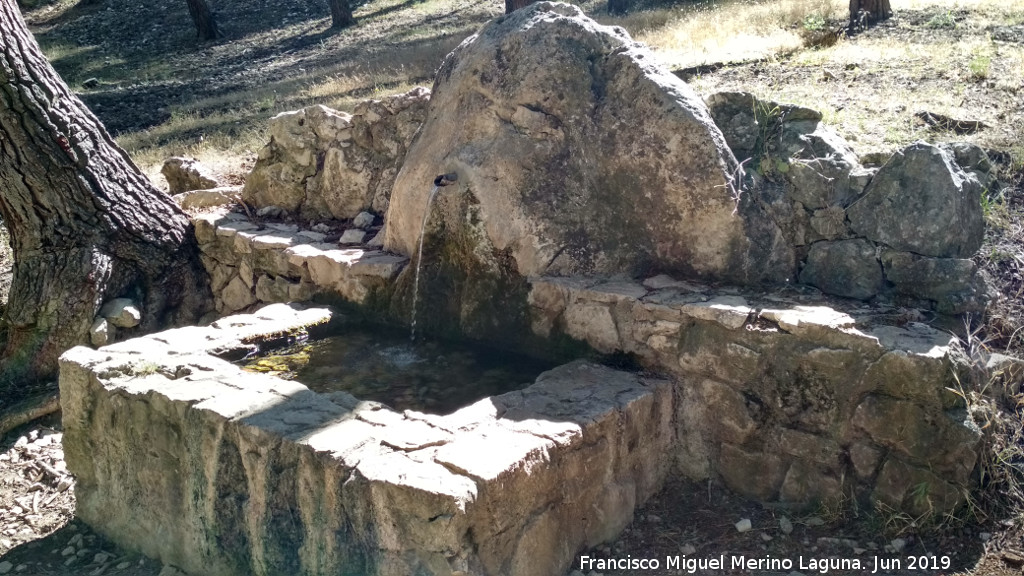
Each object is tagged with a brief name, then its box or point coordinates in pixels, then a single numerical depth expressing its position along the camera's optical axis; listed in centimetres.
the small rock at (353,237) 523
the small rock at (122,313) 550
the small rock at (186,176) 666
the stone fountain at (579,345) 311
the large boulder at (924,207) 369
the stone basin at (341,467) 290
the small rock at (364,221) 544
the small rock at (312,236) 541
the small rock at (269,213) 597
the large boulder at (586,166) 394
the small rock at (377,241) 506
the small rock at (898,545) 321
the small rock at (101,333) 541
